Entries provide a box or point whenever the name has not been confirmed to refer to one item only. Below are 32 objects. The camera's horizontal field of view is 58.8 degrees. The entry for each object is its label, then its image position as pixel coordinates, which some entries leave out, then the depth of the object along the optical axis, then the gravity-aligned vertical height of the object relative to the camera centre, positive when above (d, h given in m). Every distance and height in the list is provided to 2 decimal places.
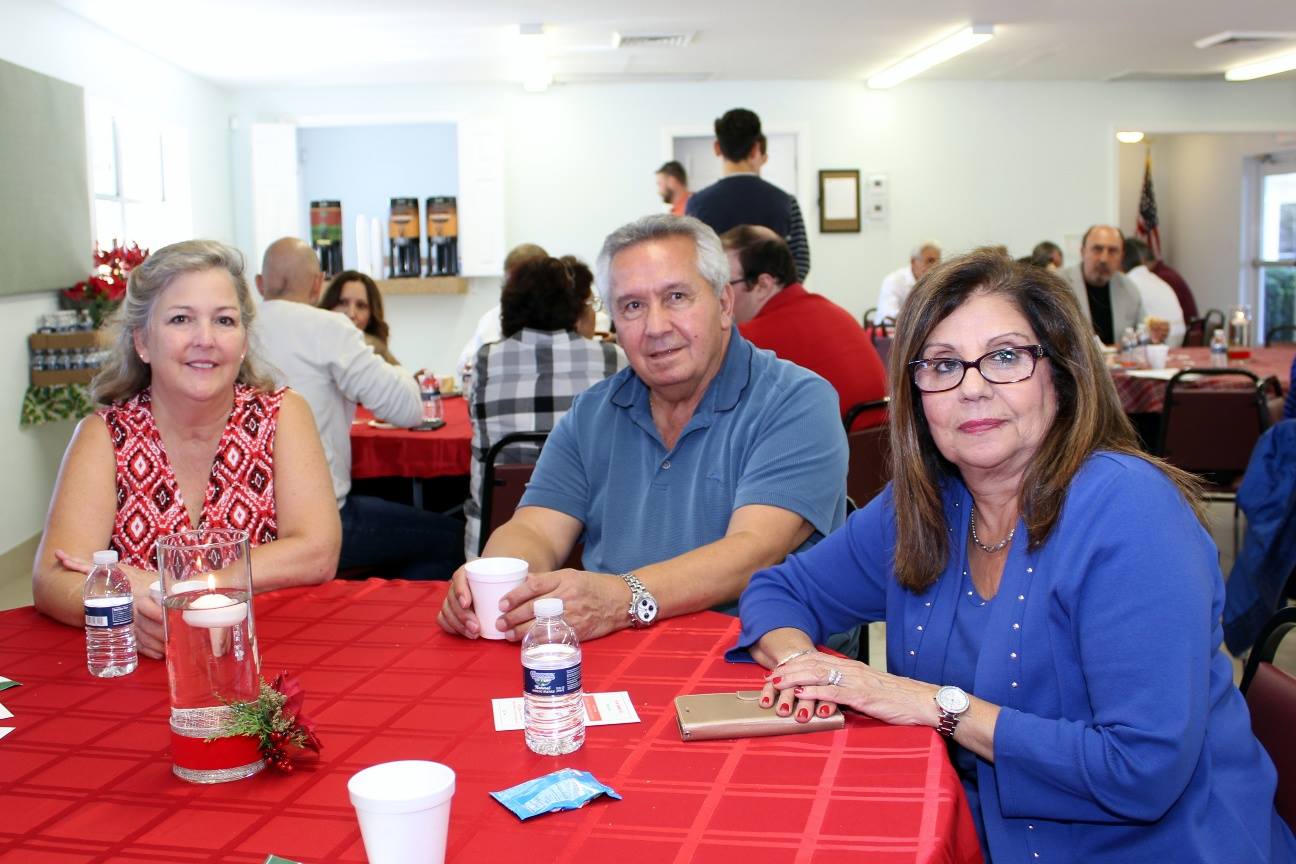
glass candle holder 1.25 -0.39
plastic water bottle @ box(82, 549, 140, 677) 1.64 -0.47
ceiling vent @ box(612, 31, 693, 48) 8.12 +1.79
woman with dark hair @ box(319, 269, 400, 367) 5.76 +0.00
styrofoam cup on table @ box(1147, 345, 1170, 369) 5.77 -0.37
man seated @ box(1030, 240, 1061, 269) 8.67 +0.24
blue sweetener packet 1.17 -0.52
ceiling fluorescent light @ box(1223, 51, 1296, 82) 9.40 +1.76
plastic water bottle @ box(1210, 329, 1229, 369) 6.09 -0.37
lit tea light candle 1.26 -0.34
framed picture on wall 10.46 +0.74
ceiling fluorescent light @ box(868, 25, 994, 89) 8.06 +1.76
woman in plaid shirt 3.57 -0.22
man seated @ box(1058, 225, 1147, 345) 7.54 -0.08
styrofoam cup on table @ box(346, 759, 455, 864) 1.00 -0.45
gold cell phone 1.35 -0.51
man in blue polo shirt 2.12 -0.29
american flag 13.30 +0.69
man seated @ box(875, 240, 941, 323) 9.66 +0.04
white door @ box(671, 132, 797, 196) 10.51 +1.21
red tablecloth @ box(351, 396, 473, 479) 4.10 -0.55
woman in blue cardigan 1.34 -0.42
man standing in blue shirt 5.40 +0.44
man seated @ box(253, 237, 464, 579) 3.59 -0.36
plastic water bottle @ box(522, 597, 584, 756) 1.29 -0.46
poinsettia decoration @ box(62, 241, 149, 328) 6.52 +0.10
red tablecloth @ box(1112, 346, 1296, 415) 5.30 -0.47
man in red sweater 3.97 -0.13
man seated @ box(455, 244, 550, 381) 3.90 -0.19
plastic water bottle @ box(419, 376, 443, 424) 4.36 -0.39
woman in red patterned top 2.14 -0.28
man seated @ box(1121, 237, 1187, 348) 8.39 -0.12
